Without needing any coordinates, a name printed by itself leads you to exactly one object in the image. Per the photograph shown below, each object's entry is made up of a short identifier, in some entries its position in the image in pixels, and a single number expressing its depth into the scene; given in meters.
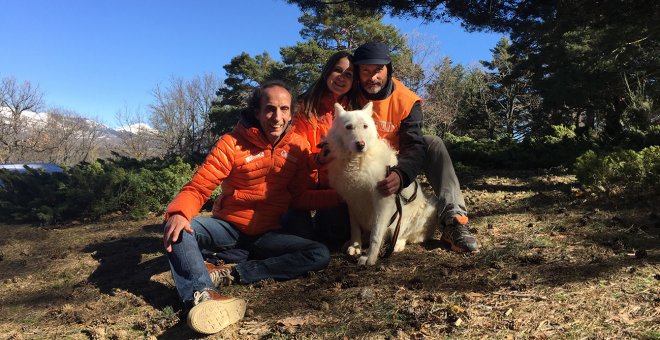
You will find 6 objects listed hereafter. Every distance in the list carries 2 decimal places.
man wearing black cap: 3.76
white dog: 3.50
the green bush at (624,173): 4.82
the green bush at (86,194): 6.95
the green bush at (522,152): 9.03
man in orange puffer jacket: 3.44
